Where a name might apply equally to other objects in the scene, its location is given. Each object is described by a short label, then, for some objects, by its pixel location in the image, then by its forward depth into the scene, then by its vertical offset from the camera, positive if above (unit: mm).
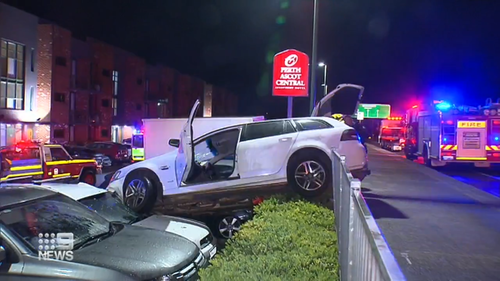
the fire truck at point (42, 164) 12211 -1145
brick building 28594 +3143
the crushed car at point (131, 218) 5996 -1296
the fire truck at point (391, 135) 35188 +7
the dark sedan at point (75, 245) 3994 -1171
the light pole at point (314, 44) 14797 +2885
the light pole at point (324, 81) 31781 +3579
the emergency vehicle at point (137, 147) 21498 -930
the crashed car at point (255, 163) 8094 -603
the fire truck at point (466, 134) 19234 +121
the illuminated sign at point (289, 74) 15367 +1940
